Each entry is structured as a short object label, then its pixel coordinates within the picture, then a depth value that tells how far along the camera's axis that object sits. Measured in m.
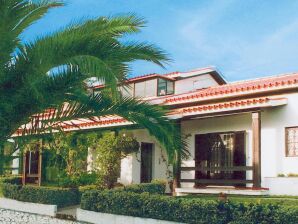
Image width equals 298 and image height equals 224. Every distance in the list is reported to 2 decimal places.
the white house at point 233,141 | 15.89
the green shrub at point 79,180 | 18.97
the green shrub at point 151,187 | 16.66
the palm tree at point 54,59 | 8.97
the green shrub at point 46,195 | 17.14
